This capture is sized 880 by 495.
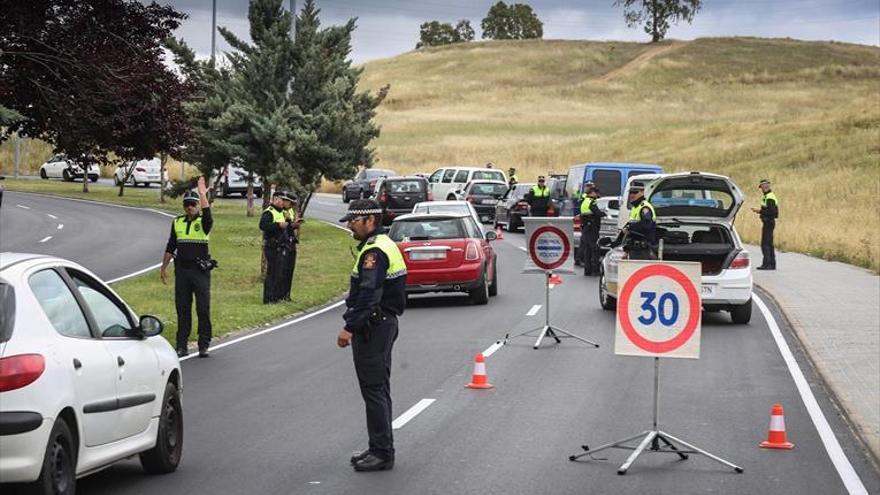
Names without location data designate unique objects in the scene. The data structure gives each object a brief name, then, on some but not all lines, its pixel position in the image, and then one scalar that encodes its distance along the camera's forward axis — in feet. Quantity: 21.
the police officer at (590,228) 99.19
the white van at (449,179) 180.55
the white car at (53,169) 277.44
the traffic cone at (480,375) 49.06
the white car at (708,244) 71.05
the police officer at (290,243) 81.25
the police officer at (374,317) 34.40
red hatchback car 80.33
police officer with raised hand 57.72
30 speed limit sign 36.29
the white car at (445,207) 92.68
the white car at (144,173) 249.96
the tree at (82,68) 72.79
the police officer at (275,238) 79.36
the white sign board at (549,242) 66.59
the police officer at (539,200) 119.75
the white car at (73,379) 25.86
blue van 120.16
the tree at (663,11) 524.11
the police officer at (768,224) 109.50
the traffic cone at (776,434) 38.32
